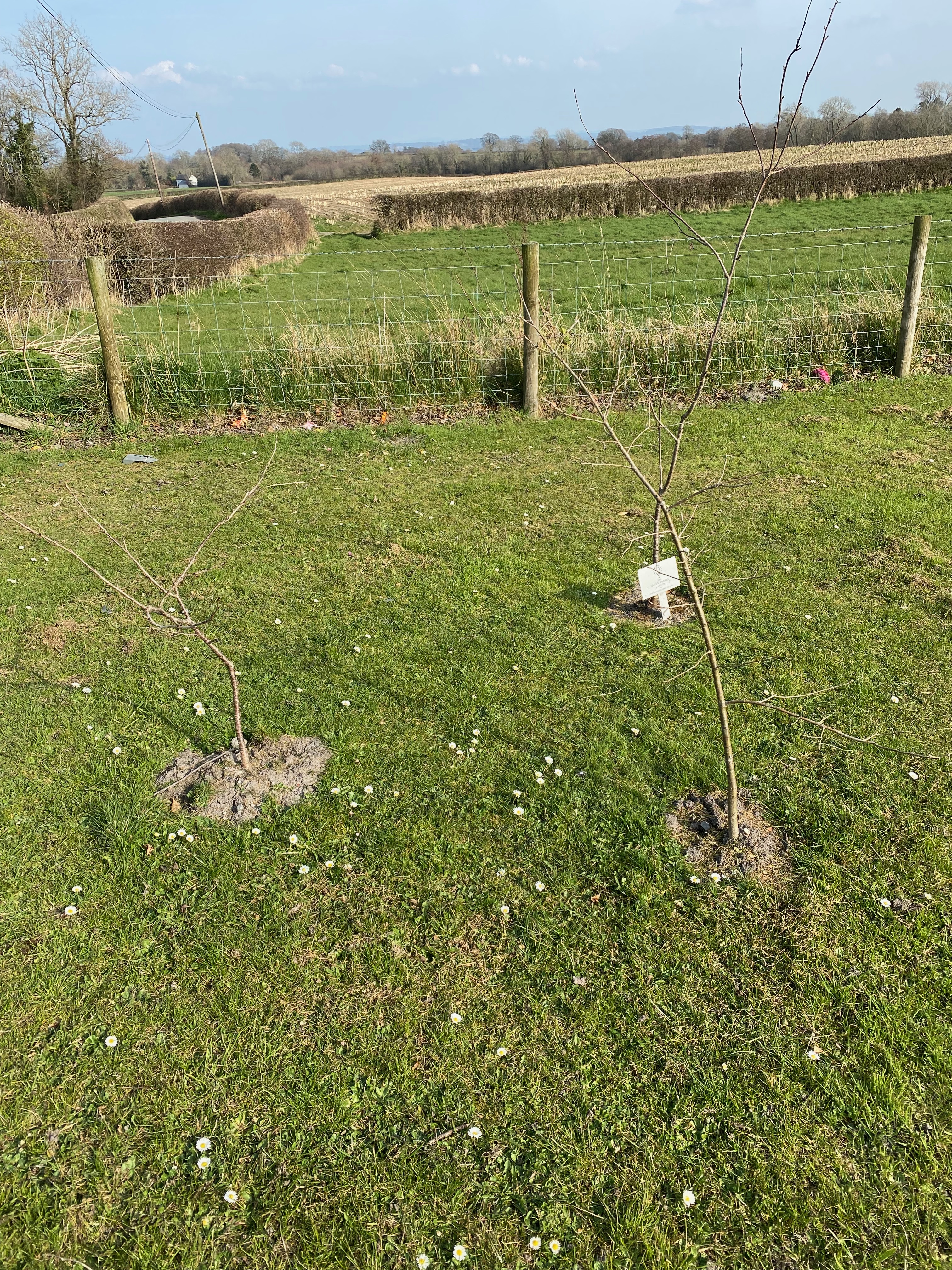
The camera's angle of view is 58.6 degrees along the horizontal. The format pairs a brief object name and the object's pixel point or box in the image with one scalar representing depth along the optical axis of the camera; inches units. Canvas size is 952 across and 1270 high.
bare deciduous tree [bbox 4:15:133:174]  1318.9
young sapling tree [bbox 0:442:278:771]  108.5
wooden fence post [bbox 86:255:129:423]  311.1
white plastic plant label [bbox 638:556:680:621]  158.9
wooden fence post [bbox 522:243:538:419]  299.3
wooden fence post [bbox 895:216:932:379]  316.2
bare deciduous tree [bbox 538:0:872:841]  93.9
